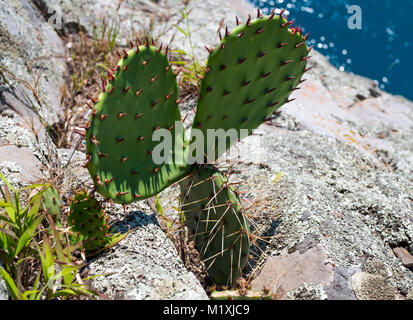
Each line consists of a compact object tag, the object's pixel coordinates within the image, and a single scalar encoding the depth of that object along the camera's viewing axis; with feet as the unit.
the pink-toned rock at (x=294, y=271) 2.10
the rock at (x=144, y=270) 1.93
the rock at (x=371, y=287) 2.08
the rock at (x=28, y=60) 2.55
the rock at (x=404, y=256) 2.30
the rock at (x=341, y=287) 2.06
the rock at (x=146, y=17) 3.31
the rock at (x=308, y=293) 2.05
